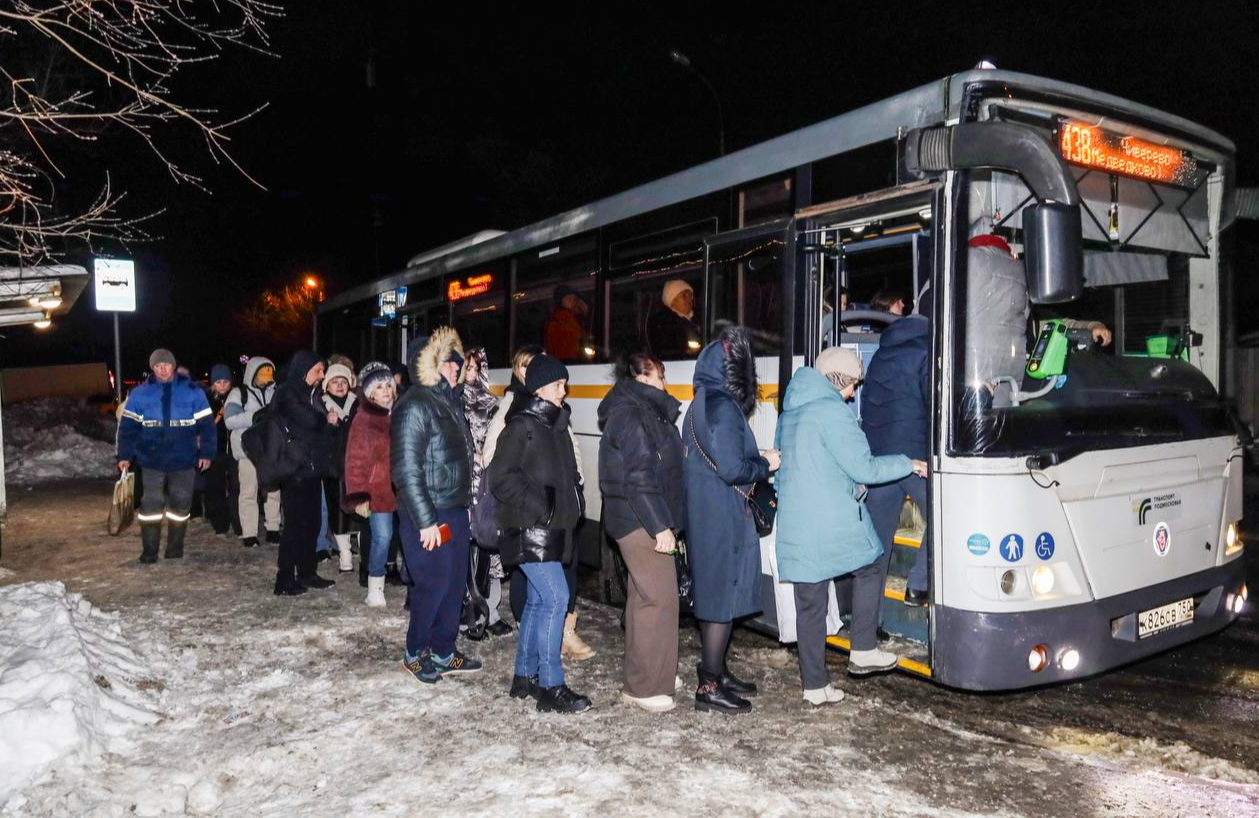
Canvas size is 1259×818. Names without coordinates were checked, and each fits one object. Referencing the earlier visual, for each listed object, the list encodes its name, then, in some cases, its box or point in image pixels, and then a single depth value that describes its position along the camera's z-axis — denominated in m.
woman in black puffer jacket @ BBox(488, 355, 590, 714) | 5.22
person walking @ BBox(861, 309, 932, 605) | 5.64
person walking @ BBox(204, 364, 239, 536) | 11.44
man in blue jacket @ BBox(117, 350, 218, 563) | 9.59
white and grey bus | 4.80
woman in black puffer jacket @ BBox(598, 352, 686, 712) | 5.11
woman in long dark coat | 5.12
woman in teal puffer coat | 5.13
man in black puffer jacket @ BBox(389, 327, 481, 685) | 5.71
